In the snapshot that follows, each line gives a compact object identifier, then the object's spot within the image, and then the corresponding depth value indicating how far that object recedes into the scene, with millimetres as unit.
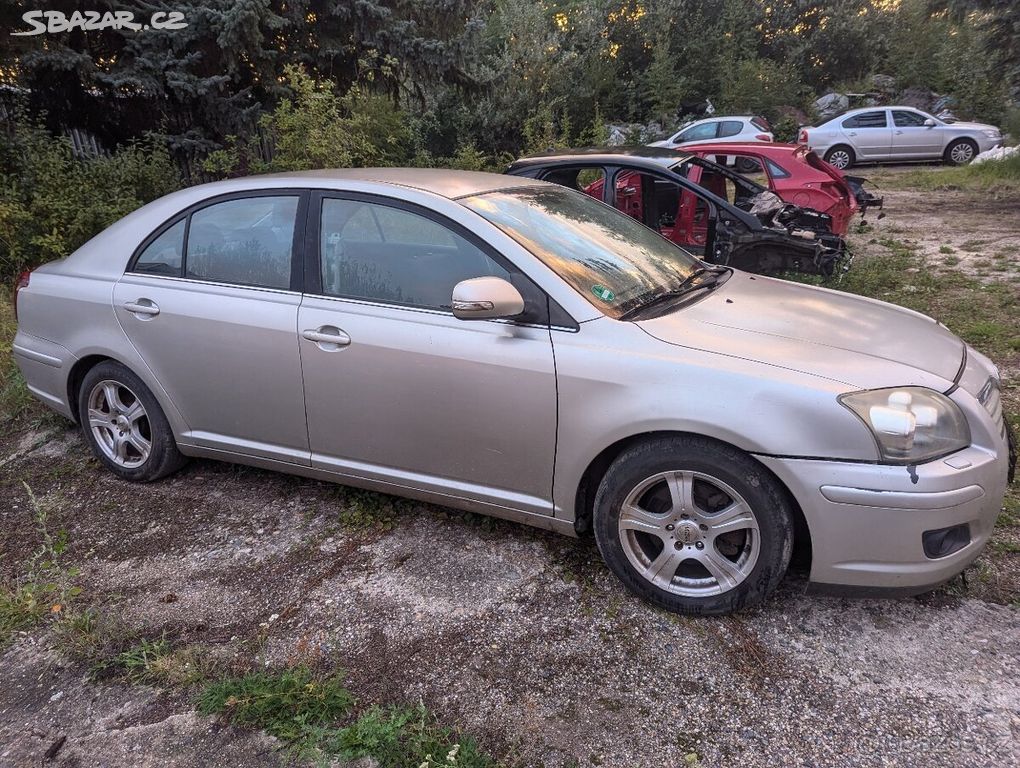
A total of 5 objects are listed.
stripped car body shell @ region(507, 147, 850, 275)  6465
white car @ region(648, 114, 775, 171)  17219
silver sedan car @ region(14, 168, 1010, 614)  2477
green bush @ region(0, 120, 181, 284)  7176
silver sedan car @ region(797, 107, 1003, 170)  17312
